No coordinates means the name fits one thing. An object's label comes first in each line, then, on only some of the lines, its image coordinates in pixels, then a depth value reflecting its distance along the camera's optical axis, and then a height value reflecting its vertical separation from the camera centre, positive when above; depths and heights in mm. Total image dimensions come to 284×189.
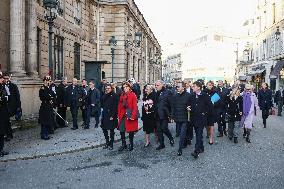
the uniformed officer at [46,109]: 6699 -689
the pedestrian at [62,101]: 8252 -559
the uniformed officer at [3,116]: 5361 -729
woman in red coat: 5904 -721
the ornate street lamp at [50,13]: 7386 +2469
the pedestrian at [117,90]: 6328 -121
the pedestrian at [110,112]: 6009 -686
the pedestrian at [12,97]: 6685 -328
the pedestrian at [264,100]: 9475 -553
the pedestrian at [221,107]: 7180 -646
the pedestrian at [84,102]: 8480 -590
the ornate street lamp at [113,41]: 13352 +2677
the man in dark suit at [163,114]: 6071 -742
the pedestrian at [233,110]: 6784 -699
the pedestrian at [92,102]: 8280 -587
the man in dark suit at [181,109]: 5609 -577
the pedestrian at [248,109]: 6771 -689
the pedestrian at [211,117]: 6518 -901
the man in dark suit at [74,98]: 8209 -437
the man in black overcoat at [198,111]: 5462 -600
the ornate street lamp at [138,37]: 16074 +3658
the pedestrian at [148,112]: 6247 -719
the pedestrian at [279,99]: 12980 -697
